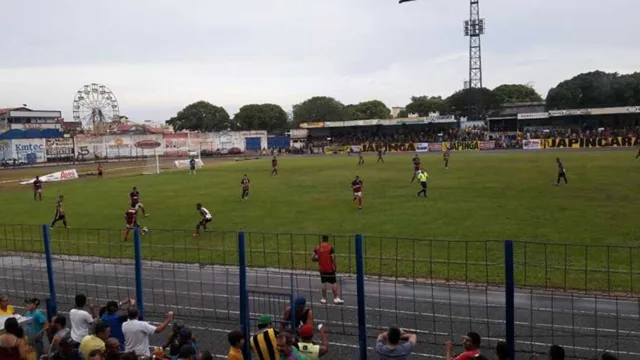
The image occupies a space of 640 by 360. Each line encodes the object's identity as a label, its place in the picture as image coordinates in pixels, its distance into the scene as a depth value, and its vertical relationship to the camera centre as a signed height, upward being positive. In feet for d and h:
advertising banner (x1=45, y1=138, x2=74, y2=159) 269.85 -4.74
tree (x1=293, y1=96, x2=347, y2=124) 420.77 +12.85
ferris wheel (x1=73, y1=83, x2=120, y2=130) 328.29 +17.18
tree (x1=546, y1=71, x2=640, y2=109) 301.63 +14.21
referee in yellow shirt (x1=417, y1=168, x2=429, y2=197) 93.62 -8.81
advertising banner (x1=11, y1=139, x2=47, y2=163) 258.98 -4.91
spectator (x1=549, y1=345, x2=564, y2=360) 19.95 -8.13
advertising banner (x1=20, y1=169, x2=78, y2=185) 169.75 -11.68
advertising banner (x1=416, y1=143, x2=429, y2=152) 258.82 -10.39
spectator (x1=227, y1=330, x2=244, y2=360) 23.27 -8.68
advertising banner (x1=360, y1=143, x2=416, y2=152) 264.11 -10.19
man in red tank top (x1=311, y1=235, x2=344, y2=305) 42.16 -10.23
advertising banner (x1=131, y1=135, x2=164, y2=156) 279.49 -6.54
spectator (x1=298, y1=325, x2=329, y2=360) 23.24 -8.88
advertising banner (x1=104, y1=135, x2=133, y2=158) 283.59 -4.80
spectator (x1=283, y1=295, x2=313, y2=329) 28.66 -9.19
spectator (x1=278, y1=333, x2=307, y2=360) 21.66 -8.32
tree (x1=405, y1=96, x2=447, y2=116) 411.38 +13.33
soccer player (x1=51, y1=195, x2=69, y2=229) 81.41 -11.11
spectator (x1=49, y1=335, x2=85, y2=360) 23.98 -8.97
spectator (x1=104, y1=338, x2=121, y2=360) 23.11 -8.64
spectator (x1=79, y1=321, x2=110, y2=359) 24.45 -8.84
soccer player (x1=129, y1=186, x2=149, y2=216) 79.71 -9.15
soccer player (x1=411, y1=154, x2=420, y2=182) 112.06 -7.81
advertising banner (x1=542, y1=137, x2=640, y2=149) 216.74 -9.66
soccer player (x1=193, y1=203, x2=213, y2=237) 70.05 -10.48
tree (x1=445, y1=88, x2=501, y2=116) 338.03 +13.72
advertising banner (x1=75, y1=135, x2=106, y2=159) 279.28 -4.76
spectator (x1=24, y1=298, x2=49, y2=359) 31.14 -9.99
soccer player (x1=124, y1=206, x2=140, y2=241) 70.18 -10.34
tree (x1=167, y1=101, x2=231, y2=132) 447.01 +11.04
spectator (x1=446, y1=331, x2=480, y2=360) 22.21 -8.63
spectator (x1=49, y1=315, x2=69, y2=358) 26.66 -9.22
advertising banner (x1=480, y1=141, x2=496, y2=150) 244.63 -10.00
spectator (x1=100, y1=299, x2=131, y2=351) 28.66 -9.18
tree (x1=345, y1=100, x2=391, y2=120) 439.63 +12.12
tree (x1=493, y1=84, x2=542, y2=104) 422.41 +20.65
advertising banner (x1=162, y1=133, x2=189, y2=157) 286.05 -5.41
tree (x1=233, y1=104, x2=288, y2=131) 430.61 +9.72
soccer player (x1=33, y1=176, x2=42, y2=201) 117.60 -10.14
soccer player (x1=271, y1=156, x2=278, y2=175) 149.48 -10.49
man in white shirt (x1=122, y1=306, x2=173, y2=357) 27.02 -9.31
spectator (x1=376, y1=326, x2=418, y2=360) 22.89 -8.96
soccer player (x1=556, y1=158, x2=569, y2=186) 100.27 -9.78
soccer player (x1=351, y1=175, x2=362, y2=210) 84.89 -9.40
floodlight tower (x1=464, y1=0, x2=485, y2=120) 294.43 +33.18
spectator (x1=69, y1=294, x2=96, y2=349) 29.14 -9.50
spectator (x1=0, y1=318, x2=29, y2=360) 25.03 -9.09
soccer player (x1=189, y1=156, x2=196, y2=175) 164.35 -9.52
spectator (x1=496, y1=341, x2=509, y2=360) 21.40 -8.57
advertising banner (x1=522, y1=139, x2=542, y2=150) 232.53 -9.82
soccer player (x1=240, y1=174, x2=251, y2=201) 101.21 -10.12
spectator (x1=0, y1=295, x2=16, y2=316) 32.22 -9.54
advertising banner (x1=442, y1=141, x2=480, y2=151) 246.06 -9.82
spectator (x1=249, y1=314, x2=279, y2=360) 22.71 -8.52
